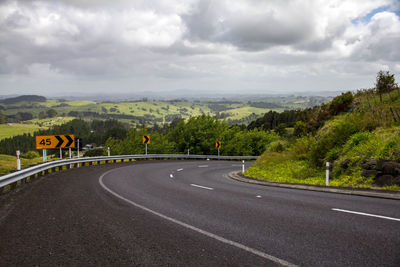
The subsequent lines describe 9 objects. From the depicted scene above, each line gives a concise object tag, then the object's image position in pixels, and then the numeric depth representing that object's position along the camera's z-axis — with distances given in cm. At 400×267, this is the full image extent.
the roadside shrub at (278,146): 2146
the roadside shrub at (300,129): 2214
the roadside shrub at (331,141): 1464
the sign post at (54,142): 1908
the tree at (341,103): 1986
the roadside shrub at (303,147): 1759
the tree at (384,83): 1719
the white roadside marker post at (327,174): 1153
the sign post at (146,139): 3482
